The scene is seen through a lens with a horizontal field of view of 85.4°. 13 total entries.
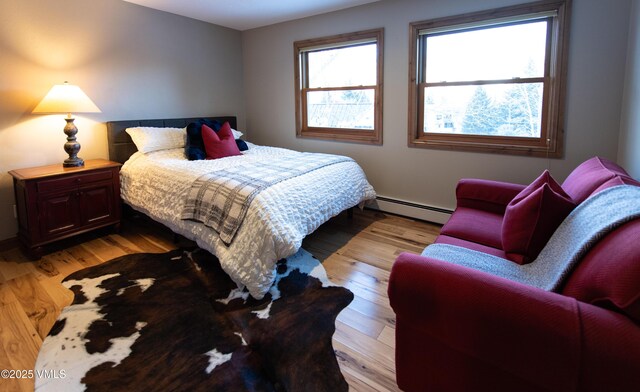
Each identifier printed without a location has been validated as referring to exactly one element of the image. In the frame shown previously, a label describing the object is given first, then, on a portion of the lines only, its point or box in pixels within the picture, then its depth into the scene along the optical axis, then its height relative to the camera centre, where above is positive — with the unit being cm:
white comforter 225 -50
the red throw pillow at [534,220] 162 -40
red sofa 97 -58
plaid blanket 240 -38
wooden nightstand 282 -50
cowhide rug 165 -108
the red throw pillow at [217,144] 366 -4
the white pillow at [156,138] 359 +3
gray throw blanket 123 -43
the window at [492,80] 287 +52
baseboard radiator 362 -77
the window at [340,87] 391 +63
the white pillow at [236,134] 428 +8
